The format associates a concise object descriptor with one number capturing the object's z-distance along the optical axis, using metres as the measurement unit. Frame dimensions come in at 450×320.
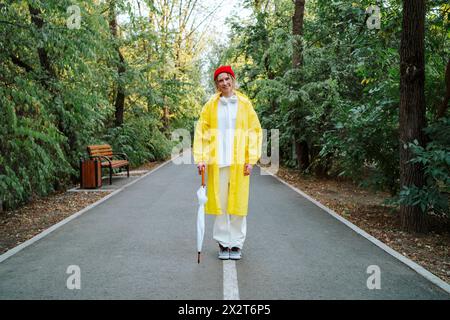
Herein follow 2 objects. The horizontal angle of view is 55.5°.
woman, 5.12
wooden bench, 12.50
